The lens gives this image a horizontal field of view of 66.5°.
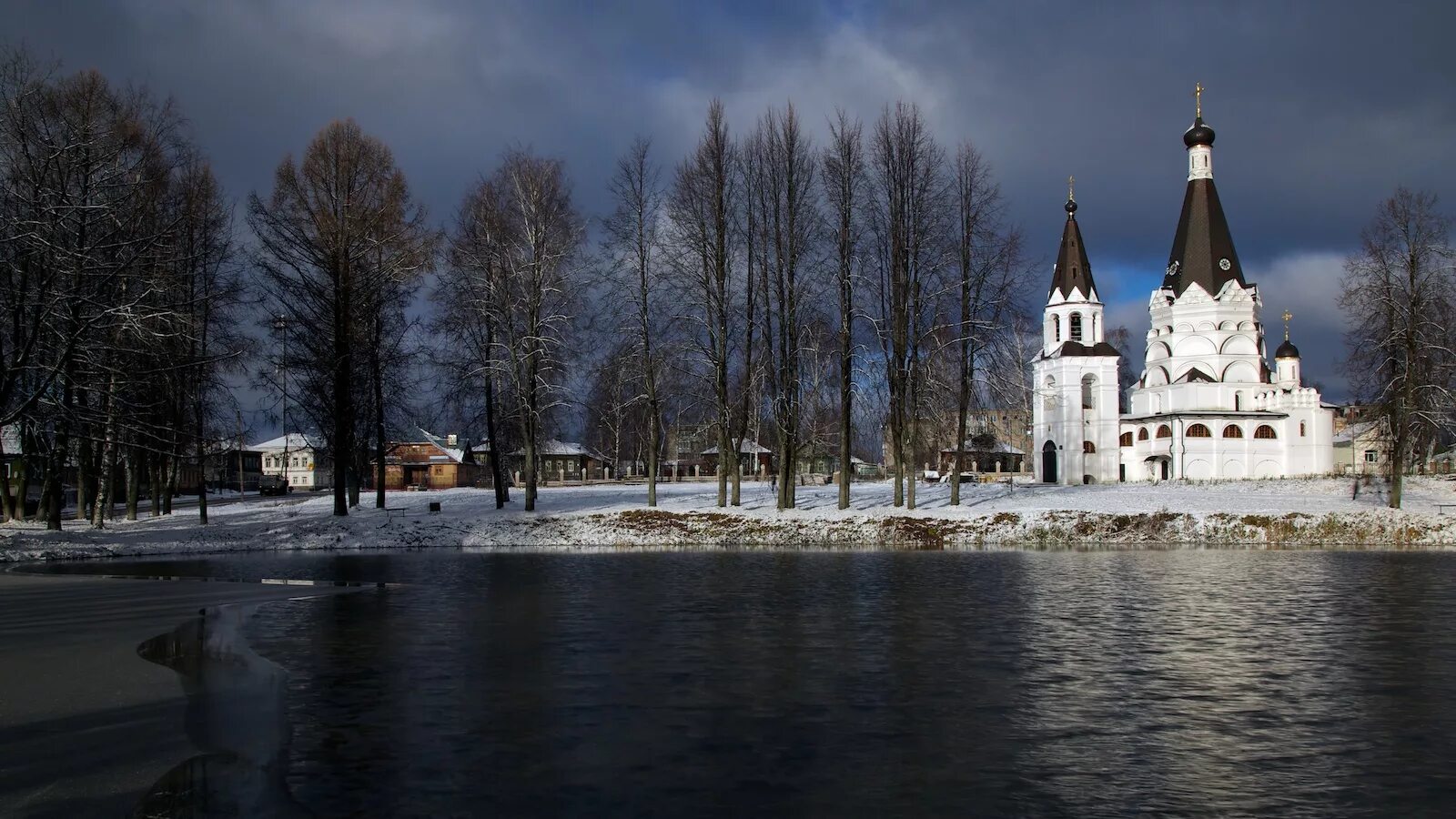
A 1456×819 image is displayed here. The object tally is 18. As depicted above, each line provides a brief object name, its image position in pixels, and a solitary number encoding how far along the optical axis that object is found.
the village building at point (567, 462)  105.06
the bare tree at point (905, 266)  42.34
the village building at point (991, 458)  110.71
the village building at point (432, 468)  97.06
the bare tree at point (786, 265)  41.72
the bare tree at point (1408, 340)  41.40
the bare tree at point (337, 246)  38.56
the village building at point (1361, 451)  45.56
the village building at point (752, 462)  96.33
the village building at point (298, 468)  118.38
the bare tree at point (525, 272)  40.09
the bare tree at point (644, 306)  41.62
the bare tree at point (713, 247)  41.28
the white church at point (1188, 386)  76.69
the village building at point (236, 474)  100.94
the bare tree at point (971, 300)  41.94
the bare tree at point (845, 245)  41.53
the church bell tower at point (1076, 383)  81.50
